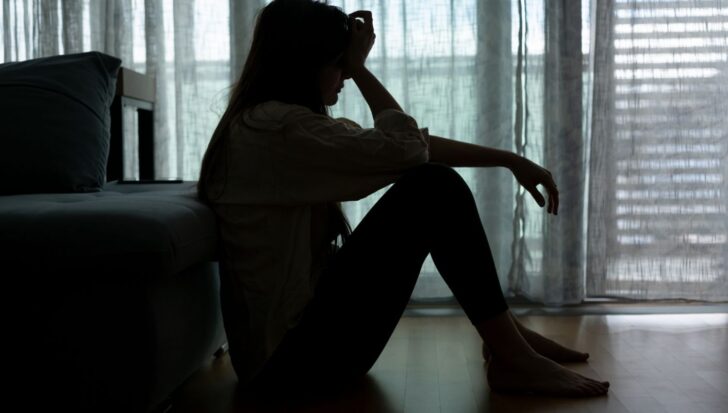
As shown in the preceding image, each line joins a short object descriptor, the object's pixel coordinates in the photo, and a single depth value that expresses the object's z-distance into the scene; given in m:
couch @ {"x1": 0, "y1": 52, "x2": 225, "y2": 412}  1.20
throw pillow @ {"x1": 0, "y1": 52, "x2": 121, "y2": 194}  1.85
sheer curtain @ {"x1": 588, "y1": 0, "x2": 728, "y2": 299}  2.65
